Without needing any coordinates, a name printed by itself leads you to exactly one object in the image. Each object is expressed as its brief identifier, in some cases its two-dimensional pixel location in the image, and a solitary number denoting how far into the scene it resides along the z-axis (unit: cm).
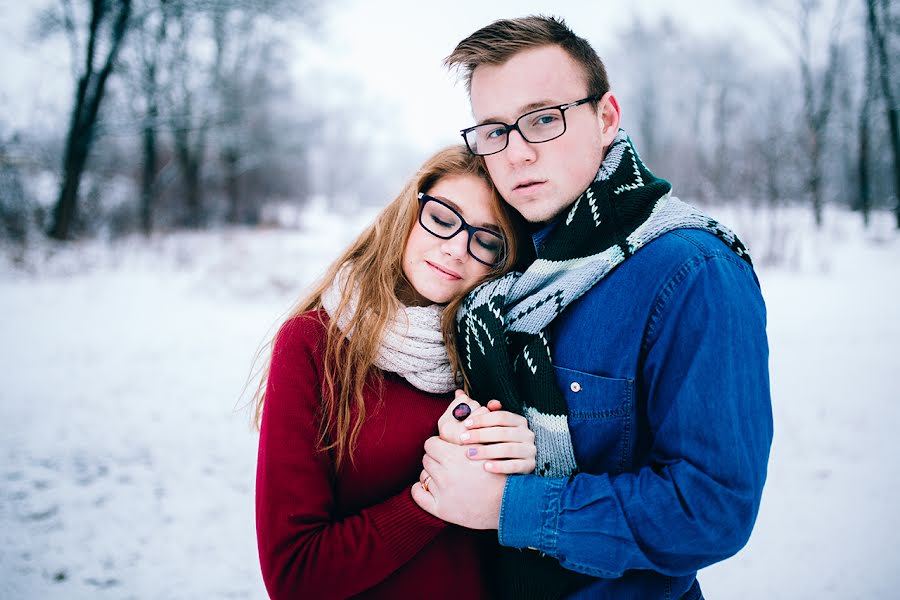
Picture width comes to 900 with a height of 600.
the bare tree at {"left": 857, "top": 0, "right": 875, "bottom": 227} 1416
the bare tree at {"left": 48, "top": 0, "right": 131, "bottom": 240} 1088
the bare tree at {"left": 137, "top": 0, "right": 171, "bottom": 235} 1150
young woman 136
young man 112
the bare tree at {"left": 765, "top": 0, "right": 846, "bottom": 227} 1430
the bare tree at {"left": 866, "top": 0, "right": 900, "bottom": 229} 1323
